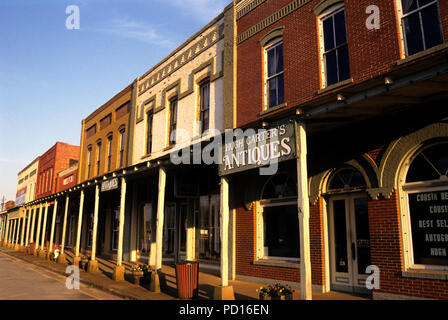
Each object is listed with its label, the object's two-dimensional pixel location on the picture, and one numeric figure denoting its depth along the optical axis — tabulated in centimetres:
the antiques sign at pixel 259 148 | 733
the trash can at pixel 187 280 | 891
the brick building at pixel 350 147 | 724
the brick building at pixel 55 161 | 3297
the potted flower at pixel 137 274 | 1133
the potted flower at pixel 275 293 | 700
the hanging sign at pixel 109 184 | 1432
